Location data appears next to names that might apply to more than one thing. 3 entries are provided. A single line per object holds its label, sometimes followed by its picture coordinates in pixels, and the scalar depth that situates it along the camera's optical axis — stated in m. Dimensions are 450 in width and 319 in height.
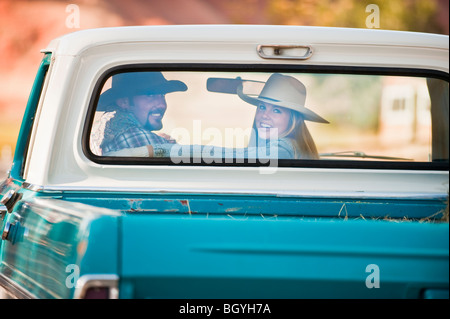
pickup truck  3.83
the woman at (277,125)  5.95
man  5.93
